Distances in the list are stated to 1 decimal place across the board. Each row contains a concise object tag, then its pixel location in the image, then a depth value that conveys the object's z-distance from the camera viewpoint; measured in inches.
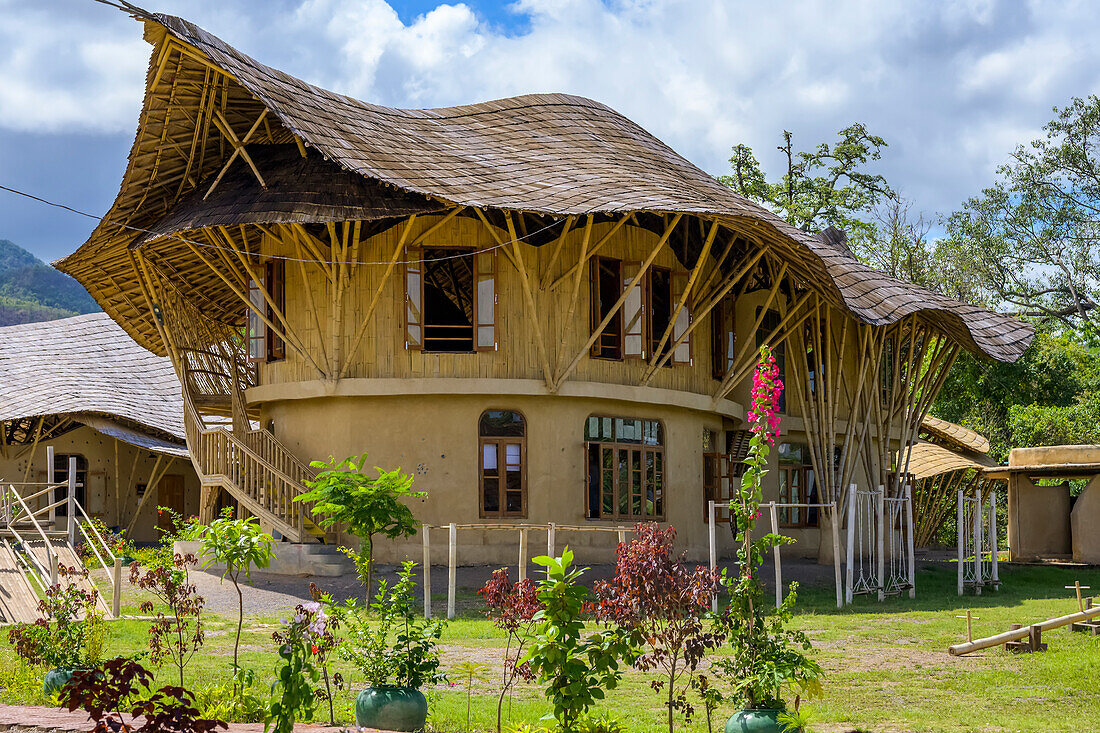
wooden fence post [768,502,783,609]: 580.2
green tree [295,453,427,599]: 667.4
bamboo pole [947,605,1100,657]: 499.5
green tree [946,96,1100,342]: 1635.1
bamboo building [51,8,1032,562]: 821.2
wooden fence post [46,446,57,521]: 865.1
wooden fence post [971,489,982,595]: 817.5
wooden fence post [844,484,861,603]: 685.9
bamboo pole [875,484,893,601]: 737.0
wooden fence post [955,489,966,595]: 783.1
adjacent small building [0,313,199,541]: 1273.4
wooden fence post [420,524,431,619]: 655.8
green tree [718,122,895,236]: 1660.9
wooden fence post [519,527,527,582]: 624.1
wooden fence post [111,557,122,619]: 639.1
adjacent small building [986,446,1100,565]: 1148.5
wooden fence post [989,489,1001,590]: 818.8
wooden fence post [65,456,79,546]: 722.5
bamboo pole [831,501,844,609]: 703.1
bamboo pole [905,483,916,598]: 762.2
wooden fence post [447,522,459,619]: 665.0
